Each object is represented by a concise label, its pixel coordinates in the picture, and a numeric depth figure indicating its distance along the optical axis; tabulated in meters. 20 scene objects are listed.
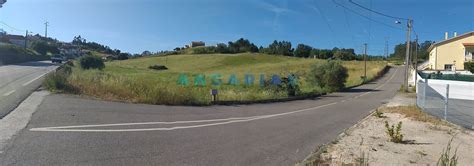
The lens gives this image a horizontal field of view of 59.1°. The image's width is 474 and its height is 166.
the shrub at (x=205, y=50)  151.50
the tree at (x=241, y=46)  159.75
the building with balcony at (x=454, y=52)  81.12
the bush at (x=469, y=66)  67.22
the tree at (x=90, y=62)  54.89
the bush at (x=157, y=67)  96.62
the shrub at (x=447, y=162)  6.02
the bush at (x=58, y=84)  17.64
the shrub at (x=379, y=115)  16.96
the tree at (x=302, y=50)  159.62
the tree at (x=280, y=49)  156.64
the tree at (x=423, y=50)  150.15
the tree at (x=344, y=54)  142.60
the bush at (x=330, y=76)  45.80
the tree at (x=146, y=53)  170.27
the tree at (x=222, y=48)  154.39
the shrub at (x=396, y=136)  10.38
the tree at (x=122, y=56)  154.25
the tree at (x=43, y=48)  120.28
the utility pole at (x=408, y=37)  41.00
